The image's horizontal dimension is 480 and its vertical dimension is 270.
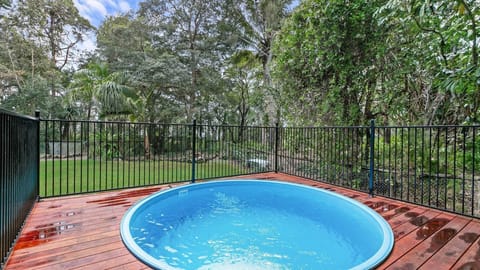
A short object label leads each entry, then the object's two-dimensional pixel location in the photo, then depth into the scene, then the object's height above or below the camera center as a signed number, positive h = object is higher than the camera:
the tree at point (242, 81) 10.95 +2.61
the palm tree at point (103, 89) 7.34 +1.32
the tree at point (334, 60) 4.69 +1.66
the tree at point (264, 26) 8.98 +4.50
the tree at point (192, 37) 10.46 +4.37
